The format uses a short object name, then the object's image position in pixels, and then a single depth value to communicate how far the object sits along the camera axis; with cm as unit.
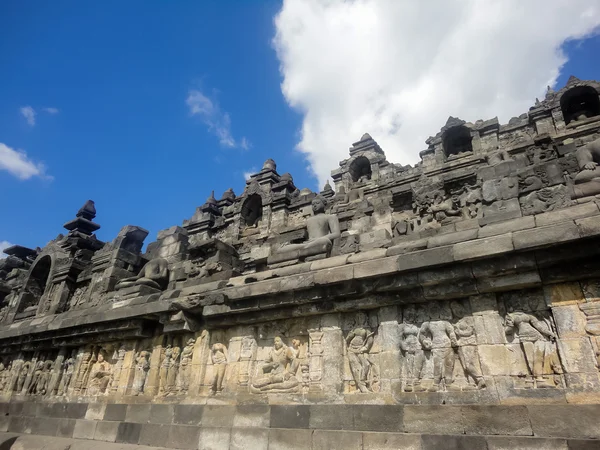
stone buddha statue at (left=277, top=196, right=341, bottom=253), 758
